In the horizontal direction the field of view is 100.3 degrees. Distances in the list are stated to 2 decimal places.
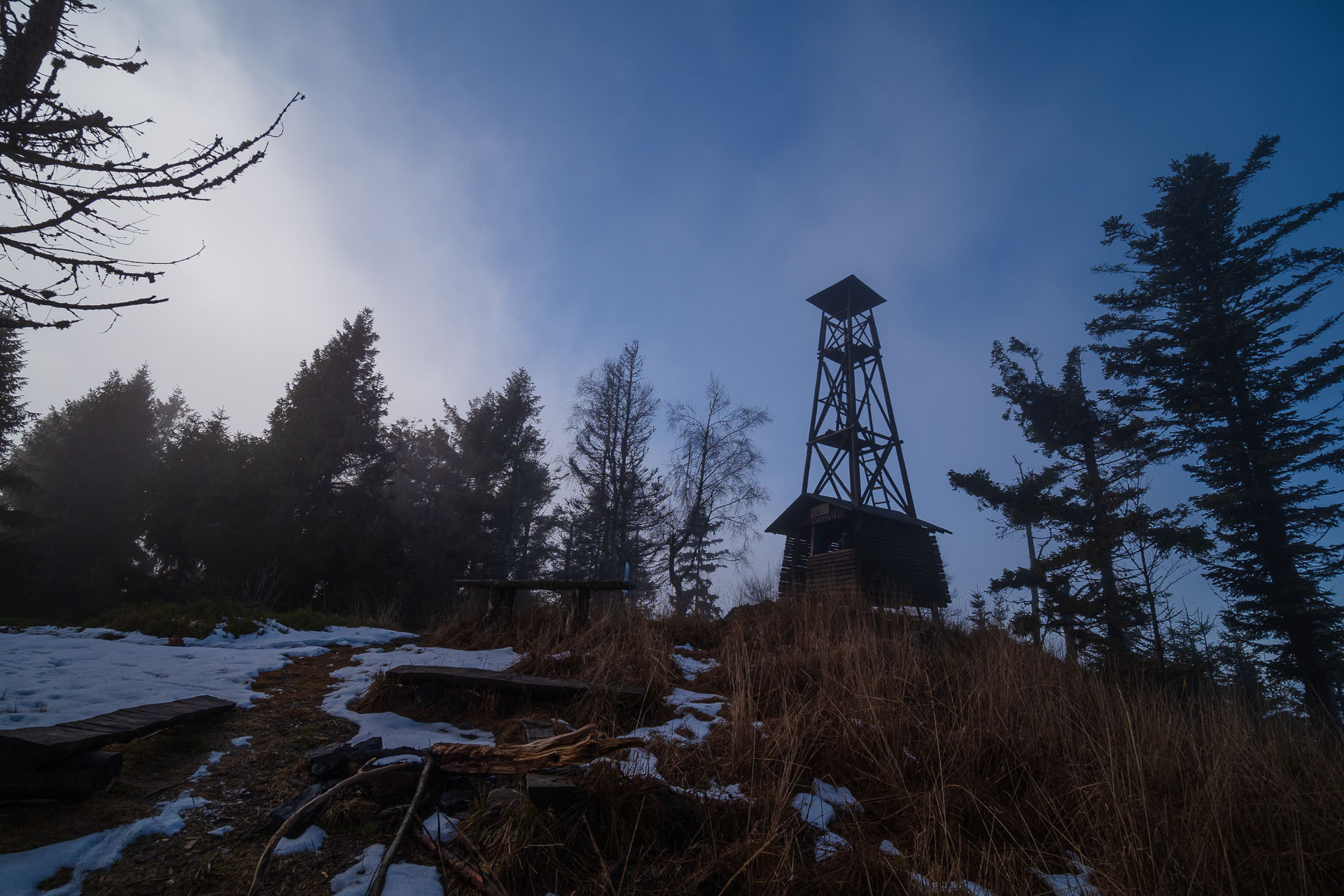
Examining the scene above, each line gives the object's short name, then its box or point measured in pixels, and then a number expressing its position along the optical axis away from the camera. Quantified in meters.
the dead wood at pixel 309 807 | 2.05
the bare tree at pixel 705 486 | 22.50
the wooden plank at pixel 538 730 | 3.65
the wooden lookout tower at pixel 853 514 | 17.22
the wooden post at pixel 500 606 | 7.87
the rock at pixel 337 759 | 3.29
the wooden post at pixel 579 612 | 7.16
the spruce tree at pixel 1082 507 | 13.00
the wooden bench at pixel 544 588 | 7.23
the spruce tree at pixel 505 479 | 23.38
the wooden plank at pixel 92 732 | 2.64
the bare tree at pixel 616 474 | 22.44
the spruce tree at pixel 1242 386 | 13.00
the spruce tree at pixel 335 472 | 17.77
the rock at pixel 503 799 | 2.73
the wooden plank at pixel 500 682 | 4.66
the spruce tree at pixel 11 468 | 17.38
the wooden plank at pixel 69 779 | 2.62
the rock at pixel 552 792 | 2.63
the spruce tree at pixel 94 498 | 20.59
